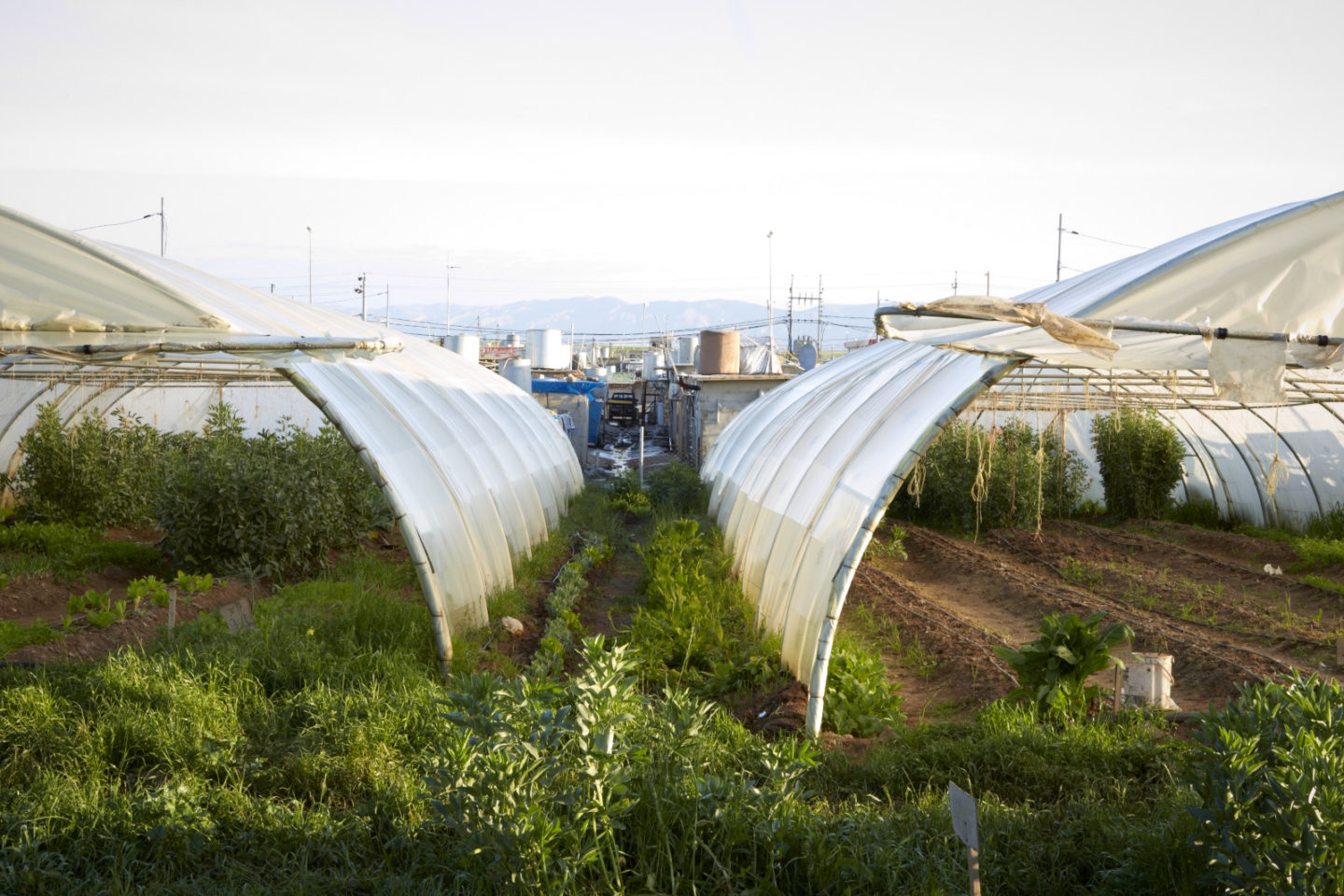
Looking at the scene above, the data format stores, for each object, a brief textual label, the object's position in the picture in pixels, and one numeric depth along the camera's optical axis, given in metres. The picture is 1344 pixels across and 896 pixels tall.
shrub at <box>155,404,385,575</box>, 9.32
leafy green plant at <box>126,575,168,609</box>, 7.62
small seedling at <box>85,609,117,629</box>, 7.11
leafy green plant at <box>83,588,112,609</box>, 7.62
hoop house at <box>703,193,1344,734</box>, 5.20
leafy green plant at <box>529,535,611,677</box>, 6.62
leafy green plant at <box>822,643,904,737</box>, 5.87
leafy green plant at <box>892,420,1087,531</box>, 14.45
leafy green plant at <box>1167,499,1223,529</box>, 14.91
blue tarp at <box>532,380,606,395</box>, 27.52
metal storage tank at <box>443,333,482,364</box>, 26.52
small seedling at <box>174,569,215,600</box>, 8.19
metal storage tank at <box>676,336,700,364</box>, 37.90
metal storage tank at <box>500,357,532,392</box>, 23.70
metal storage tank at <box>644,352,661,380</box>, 39.19
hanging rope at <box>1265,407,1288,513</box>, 13.62
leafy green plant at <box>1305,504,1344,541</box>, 12.61
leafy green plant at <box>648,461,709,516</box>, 15.80
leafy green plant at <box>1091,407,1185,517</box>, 14.59
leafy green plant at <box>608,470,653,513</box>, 16.08
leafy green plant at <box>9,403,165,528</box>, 11.87
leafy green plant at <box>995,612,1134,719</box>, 5.79
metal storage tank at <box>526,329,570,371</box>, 40.25
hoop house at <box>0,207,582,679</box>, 5.10
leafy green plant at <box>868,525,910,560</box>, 12.28
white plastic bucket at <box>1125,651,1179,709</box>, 5.98
